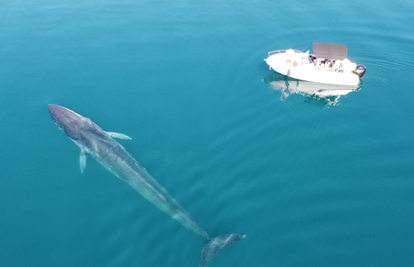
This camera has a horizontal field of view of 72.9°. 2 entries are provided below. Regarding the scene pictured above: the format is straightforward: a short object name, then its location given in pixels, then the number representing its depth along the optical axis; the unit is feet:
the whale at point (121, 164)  56.75
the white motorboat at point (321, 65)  91.56
